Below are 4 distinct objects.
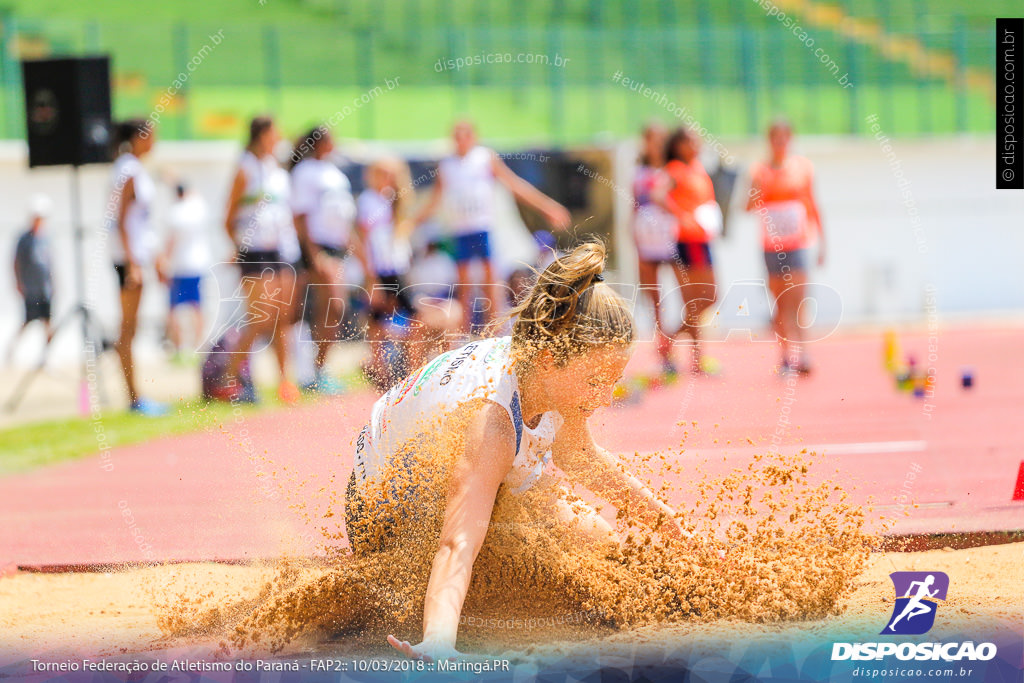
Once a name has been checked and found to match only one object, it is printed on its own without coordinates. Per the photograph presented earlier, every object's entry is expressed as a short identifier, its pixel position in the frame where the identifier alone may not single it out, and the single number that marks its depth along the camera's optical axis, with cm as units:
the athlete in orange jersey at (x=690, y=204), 2002
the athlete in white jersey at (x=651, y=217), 2036
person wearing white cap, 2403
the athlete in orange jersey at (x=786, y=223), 1970
